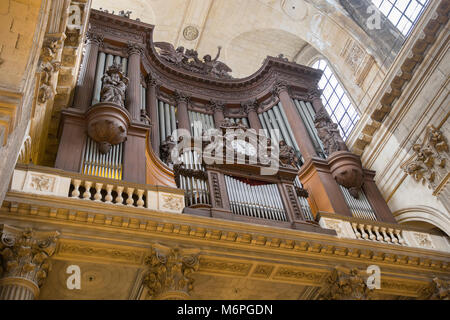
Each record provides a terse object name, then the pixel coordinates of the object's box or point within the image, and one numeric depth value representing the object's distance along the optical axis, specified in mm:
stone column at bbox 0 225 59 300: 6340
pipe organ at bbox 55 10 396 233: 9359
